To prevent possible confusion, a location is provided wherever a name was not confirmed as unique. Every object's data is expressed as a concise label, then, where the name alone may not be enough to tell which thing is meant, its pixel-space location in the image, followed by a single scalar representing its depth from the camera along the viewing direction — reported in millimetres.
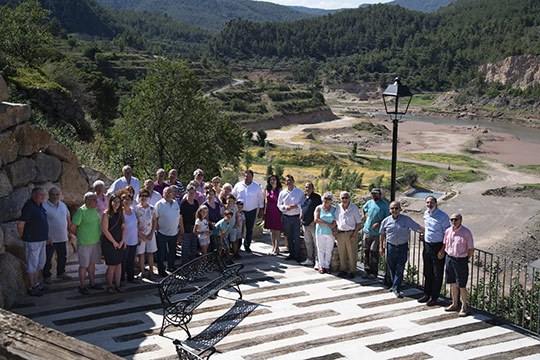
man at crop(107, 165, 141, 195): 9188
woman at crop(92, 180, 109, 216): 7969
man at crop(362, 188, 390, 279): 8508
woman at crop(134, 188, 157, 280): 8078
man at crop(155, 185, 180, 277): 8344
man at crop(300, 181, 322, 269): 9266
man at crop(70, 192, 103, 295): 7477
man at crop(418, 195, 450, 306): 7473
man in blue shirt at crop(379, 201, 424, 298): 7910
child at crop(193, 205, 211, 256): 8609
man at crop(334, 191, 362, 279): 8680
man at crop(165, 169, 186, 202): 9453
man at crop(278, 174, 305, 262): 9547
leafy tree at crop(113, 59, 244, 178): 21188
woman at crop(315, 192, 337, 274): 8789
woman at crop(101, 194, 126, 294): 7484
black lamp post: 8744
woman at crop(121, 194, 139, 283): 7797
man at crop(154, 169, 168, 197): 9438
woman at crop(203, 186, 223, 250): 9125
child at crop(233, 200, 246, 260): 9555
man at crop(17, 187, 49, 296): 7168
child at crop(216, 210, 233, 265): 9078
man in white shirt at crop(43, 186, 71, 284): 7609
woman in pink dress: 10055
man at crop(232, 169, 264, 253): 10203
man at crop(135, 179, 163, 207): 8789
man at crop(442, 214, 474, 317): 7109
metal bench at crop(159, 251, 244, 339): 6367
